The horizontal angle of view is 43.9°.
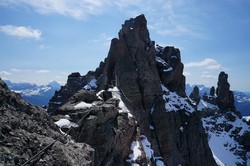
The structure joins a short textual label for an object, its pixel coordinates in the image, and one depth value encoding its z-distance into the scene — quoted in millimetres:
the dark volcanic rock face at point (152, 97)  63031
